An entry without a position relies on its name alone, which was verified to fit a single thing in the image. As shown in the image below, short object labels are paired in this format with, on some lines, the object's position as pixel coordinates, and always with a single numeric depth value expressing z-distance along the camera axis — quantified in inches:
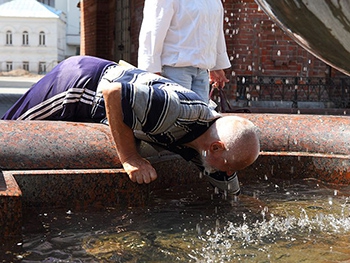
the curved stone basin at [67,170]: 108.4
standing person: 152.7
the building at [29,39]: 2142.0
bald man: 112.1
